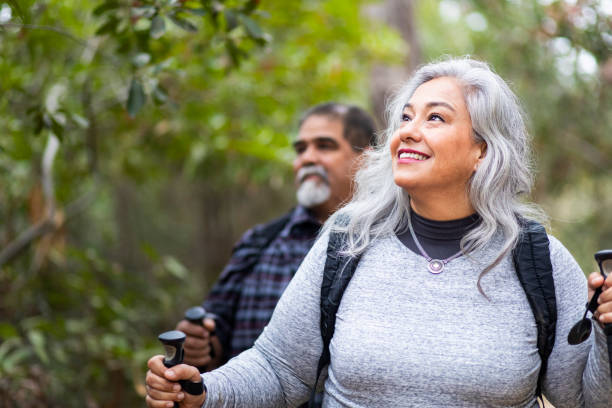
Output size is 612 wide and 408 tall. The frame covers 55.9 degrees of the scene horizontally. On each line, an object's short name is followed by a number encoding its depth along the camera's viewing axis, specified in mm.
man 2670
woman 1623
